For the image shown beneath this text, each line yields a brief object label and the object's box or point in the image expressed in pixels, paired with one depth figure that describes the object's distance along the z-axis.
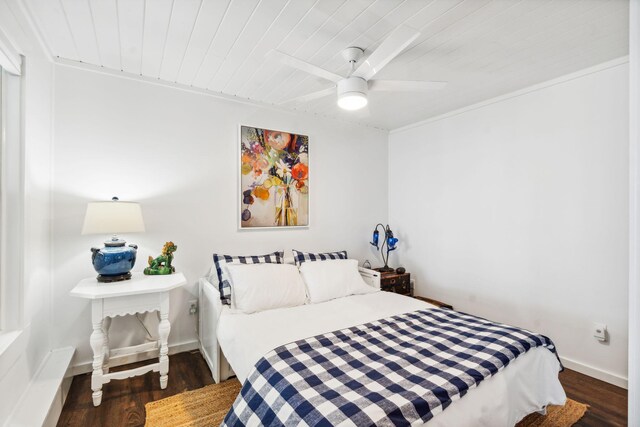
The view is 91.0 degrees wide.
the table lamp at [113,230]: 2.18
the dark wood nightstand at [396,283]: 3.42
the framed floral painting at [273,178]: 3.13
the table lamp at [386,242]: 3.77
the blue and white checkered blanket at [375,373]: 1.22
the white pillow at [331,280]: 2.72
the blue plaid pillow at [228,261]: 2.54
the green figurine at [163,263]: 2.52
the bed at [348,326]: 1.43
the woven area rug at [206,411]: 1.93
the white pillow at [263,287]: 2.41
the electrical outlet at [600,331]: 2.38
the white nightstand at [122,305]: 2.07
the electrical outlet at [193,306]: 2.88
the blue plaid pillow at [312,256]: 3.16
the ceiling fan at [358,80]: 1.79
